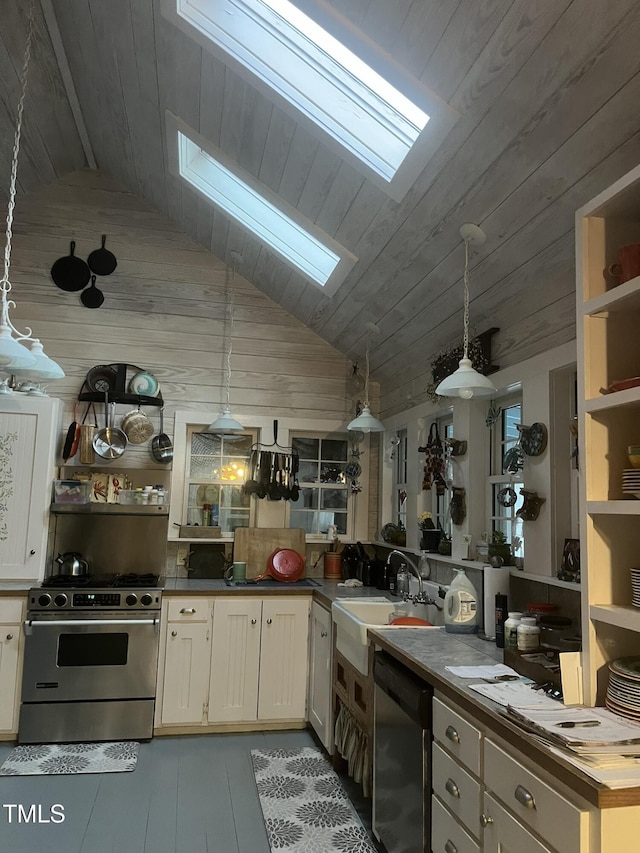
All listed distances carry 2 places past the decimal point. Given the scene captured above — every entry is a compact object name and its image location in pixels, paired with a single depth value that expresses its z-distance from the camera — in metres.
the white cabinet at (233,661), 3.99
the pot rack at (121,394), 4.52
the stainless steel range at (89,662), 3.79
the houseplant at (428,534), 3.84
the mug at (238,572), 4.43
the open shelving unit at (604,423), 1.84
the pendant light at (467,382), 2.46
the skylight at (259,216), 3.95
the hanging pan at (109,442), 4.48
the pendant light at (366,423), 3.92
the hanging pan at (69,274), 4.66
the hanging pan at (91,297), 4.69
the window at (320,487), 5.02
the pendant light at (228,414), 4.29
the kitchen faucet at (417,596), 3.39
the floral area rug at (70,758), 3.42
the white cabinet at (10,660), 3.76
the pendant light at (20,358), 2.41
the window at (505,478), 3.16
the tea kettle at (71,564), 4.31
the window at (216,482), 4.80
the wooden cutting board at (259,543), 4.64
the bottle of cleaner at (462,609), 2.93
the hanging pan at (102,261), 4.71
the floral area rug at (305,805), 2.75
